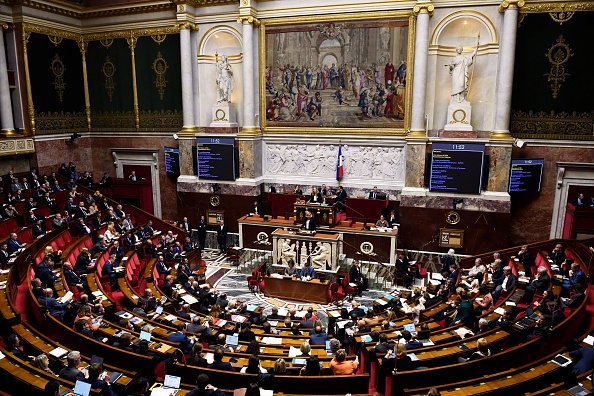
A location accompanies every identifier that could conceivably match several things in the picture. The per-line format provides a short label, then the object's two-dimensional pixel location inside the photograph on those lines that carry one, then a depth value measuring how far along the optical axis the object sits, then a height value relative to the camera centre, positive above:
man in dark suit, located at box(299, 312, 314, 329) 10.06 -4.73
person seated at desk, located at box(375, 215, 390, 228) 16.86 -4.00
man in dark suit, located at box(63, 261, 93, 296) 10.84 -4.08
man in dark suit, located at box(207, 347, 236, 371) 7.19 -4.04
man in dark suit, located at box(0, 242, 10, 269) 11.44 -3.72
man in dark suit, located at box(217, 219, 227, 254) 19.08 -5.12
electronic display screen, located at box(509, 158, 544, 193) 16.42 -2.01
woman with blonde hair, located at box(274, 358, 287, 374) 7.01 -3.99
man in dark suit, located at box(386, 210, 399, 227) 17.23 -3.95
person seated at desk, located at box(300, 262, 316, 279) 14.21 -4.97
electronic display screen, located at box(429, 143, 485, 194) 16.34 -1.74
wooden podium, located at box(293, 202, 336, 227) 16.86 -3.62
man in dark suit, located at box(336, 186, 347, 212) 17.78 -3.24
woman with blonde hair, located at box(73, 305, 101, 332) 8.42 -3.91
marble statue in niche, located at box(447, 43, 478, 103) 16.70 +1.84
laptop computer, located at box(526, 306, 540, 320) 8.78 -3.96
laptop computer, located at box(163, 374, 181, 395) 6.69 -4.07
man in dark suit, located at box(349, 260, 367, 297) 14.49 -5.31
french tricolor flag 18.63 -2.00
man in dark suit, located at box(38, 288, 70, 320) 8.98 -3.90
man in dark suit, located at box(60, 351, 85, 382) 6.60 -3.87
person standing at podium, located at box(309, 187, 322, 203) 17.41 -3.09
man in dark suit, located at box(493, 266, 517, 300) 11.16 -4.25
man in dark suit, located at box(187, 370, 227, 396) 5.98 -3.79
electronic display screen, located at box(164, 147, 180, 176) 20.91 -2.00
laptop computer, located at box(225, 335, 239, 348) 8.35 -4.26
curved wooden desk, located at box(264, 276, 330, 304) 13.80 -5.46
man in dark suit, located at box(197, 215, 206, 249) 19.34 -5.04
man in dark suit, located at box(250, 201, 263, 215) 18.99 -3.96
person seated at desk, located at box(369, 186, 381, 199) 18.16 -3.07
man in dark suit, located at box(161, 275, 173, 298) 12.11 -4.75
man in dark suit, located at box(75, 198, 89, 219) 16.80 -3.66
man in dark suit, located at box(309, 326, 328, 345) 8.83 -4.45
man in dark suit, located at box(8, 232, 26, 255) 12.29 -3.61
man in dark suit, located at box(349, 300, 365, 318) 10.75 -4.74
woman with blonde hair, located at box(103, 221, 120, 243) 15.15 -4.10
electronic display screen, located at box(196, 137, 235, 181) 19.48 -1.74
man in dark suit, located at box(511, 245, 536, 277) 13.21 -4.19
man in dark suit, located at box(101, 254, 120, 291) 11.70 -4.28
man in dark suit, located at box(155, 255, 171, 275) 13.92 -4.78
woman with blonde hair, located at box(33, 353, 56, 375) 6.73 -3.80
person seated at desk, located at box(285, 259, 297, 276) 14.27 -4.92
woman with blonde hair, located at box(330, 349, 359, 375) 7.23 -4.10
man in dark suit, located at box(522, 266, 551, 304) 10.54 -4.00
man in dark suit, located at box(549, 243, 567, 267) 12.52 -3.89
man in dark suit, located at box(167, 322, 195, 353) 8.07 -4.23
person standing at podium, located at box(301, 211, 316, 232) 16.22 -3.91
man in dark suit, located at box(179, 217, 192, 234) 18.81 -4.82
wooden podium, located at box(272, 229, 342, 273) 15.63 -4.72
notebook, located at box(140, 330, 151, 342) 8.12 -4.06
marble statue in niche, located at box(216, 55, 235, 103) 19.80 +1.80
